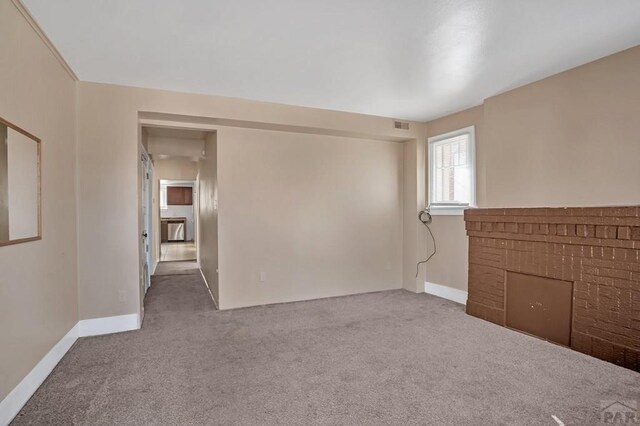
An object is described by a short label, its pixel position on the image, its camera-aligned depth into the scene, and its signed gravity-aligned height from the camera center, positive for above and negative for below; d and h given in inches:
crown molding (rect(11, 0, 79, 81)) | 85.4 +50.8
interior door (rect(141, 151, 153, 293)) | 203.8 +2.5
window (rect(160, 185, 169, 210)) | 486.0 +16.8
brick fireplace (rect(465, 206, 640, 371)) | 106.9 -23.7
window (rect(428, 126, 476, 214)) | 176.2 +21.4
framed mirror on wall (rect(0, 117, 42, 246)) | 78.0 +6.0
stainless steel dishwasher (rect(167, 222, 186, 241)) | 476.7 -29.9
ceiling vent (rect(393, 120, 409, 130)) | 195.5 +49.4
